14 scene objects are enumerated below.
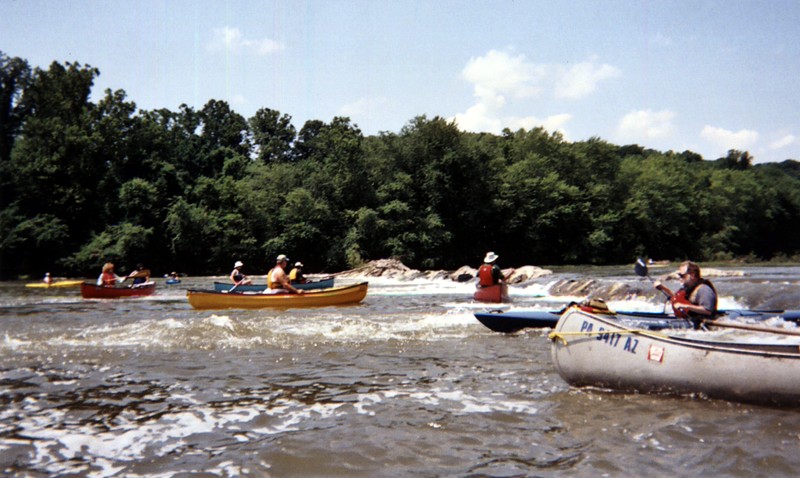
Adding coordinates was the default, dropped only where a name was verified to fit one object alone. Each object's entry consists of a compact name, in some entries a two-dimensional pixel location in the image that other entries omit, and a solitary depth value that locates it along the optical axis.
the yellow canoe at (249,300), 18.52
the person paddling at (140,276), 26.19
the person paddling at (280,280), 18.80
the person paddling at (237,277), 22.60
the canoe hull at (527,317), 11.51
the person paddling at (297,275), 21.31
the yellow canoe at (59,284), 33.69
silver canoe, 6.31
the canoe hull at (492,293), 18.38
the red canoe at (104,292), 24.20
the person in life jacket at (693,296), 8.67
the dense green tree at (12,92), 55.78
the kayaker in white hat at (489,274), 18.23
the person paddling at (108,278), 24.86
